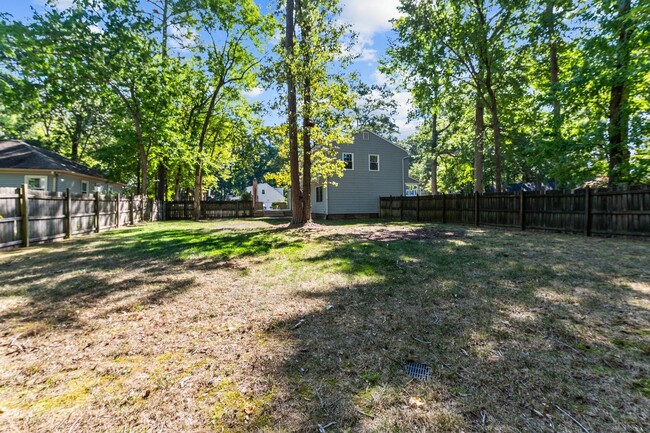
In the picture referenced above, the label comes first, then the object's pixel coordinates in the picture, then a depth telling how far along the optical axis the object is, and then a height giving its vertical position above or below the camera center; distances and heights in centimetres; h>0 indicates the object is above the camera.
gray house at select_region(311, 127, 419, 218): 2098 +183
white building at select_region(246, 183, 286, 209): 5578 +210
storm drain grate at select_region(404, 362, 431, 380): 217 -122
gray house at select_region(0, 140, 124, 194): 1627 +203
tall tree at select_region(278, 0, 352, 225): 1085 +454
